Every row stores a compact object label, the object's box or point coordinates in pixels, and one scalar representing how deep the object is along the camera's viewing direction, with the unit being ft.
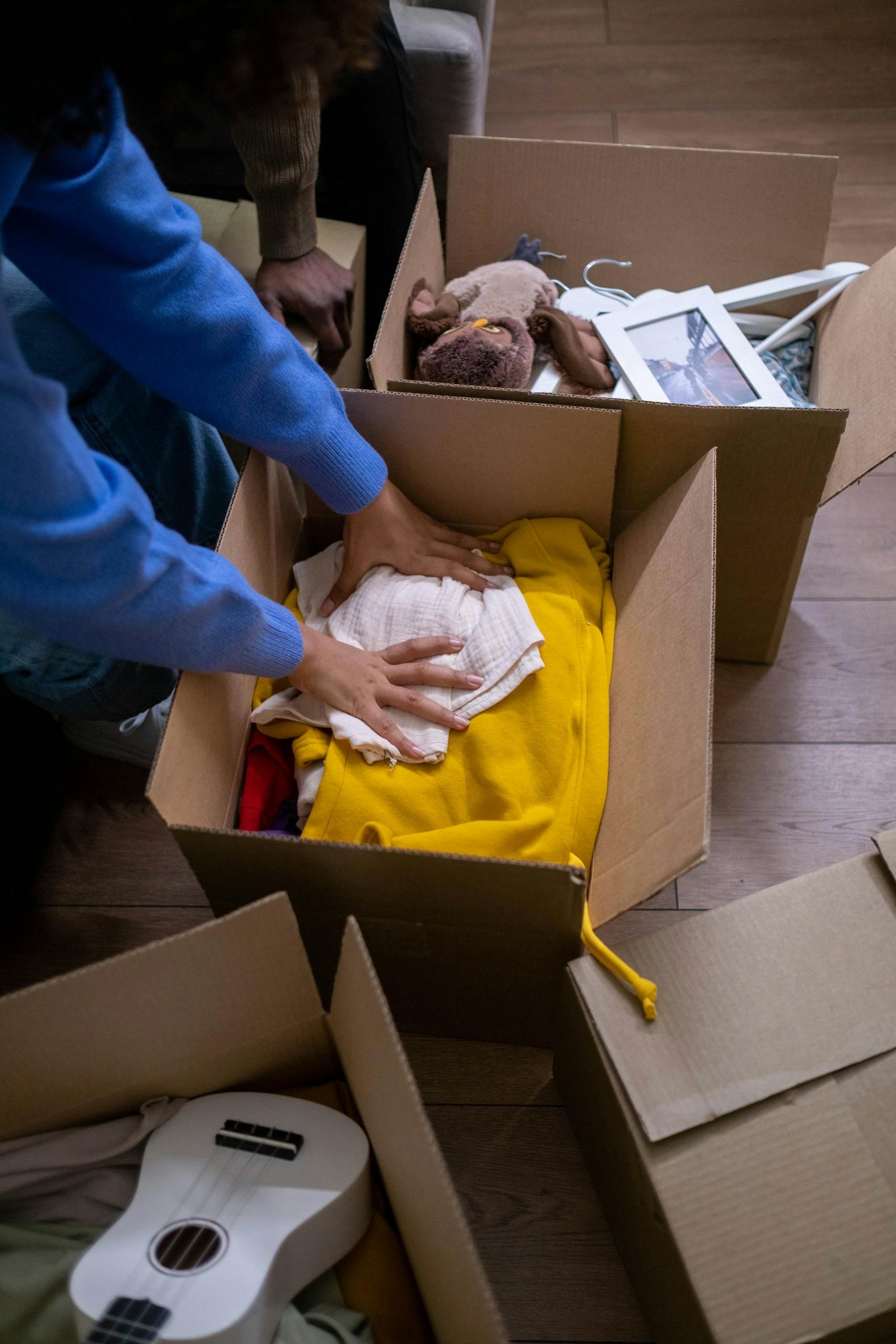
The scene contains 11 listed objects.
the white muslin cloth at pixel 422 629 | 2.76
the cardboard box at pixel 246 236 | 3.62
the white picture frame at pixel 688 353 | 3.45
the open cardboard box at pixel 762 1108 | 2.00
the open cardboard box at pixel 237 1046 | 1.95
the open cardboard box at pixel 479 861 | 2.24
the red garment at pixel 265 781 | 2.76
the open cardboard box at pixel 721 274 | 2.98
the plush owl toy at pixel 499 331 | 3.43
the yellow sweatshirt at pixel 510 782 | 2.62
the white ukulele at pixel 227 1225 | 2.04
